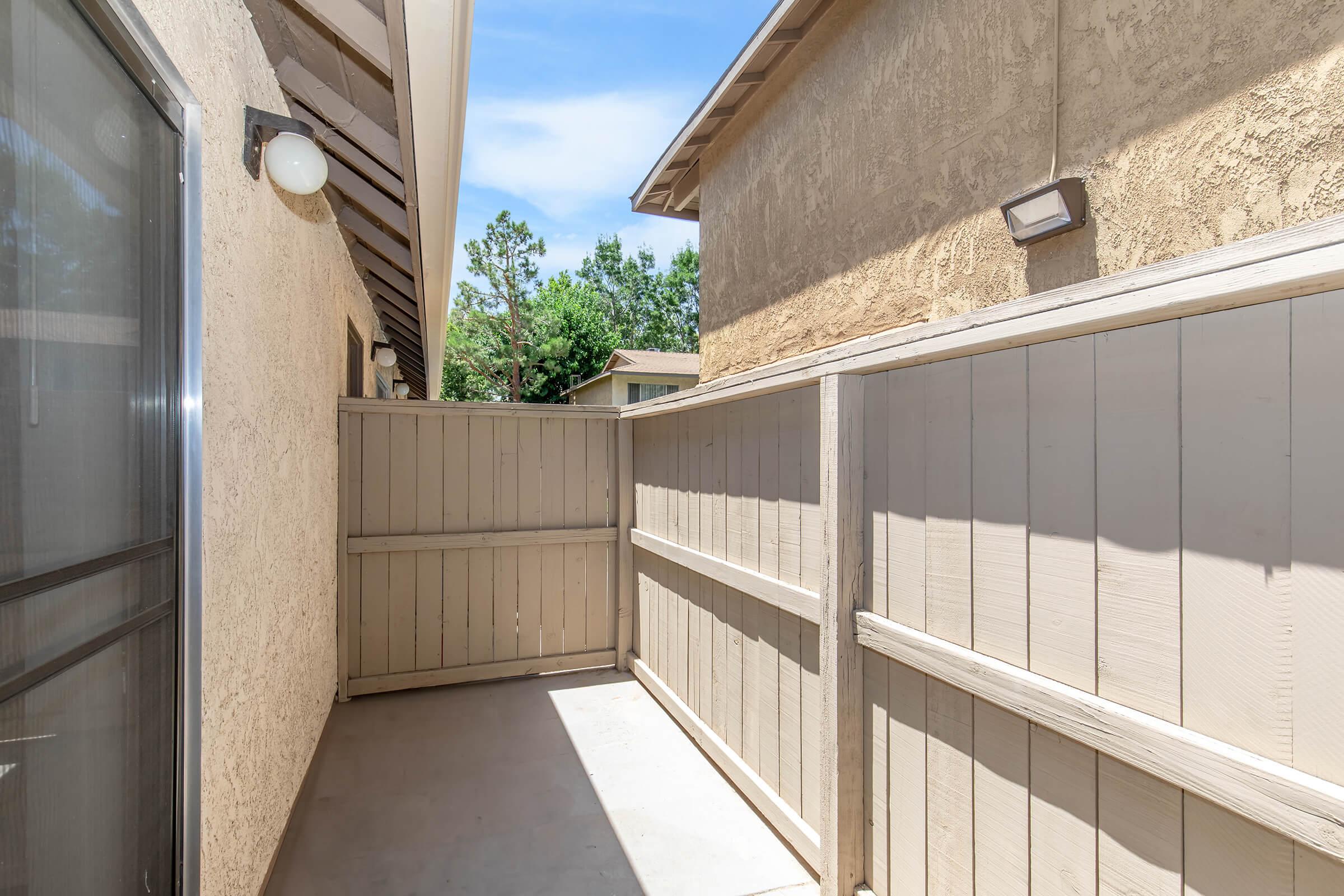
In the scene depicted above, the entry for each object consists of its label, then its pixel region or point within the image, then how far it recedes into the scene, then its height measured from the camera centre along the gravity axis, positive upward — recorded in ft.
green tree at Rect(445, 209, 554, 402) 71.26 +13.91
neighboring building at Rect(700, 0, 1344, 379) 4.87 +2.97
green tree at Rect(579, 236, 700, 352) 102.68 +23.25
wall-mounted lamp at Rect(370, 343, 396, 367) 19.30 +2.59
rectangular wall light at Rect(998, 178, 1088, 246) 6.20 +2.22
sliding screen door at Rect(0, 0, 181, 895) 2.78 -0.10
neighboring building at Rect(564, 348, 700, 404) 57.82 +5.91
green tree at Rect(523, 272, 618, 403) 73.41 +11.91
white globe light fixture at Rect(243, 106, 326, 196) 6.31 +2.84
